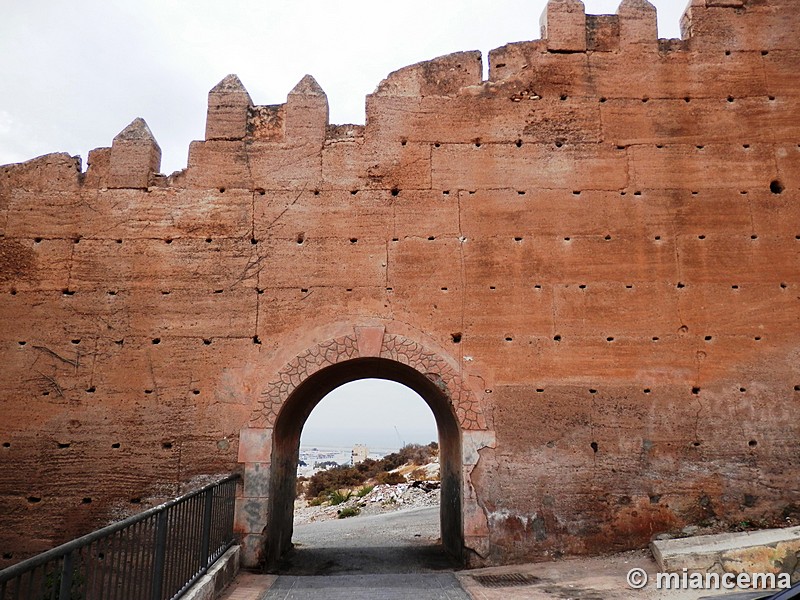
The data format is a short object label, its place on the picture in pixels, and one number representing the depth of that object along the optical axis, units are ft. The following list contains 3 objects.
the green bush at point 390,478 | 67.51
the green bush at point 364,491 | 60.60
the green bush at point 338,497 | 61.36
